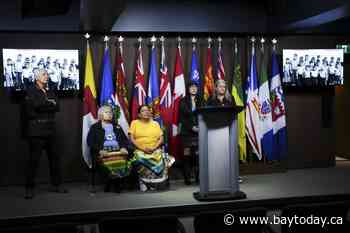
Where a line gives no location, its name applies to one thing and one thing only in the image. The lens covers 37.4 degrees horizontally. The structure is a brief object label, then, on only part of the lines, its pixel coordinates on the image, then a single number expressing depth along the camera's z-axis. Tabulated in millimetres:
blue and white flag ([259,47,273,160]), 7176
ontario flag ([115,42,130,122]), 6754
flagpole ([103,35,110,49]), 6879
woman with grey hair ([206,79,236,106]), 6426
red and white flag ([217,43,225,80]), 7070
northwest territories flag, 7273
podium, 5480
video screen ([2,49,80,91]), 6543
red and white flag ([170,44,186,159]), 6883
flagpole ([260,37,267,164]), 7383
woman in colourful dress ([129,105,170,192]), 6145
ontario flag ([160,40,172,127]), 6875
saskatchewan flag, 7113
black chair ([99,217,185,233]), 2877
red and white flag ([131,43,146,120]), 6832
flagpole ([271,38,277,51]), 7418
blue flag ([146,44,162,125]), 6836
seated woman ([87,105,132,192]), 6043
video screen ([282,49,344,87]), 7500
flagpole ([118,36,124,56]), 6945
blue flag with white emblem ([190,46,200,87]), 6966
